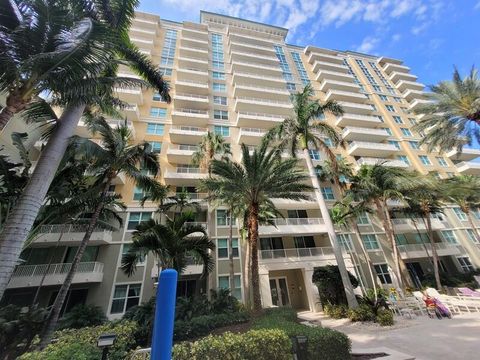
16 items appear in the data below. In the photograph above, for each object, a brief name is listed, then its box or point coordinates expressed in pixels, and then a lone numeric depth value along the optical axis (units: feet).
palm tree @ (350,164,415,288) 60.70
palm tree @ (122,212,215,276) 36.40
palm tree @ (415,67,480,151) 46.01
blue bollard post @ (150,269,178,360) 5.26
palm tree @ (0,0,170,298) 18.57
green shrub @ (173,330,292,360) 17.06
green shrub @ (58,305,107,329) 40.50
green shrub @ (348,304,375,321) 38.37
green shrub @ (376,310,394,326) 35.58
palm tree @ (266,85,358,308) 53.36
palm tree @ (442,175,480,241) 66.54
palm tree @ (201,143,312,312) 39.86
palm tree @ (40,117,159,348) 31.60
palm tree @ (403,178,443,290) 61.41
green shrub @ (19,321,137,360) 16.02
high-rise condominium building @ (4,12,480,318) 54.24
